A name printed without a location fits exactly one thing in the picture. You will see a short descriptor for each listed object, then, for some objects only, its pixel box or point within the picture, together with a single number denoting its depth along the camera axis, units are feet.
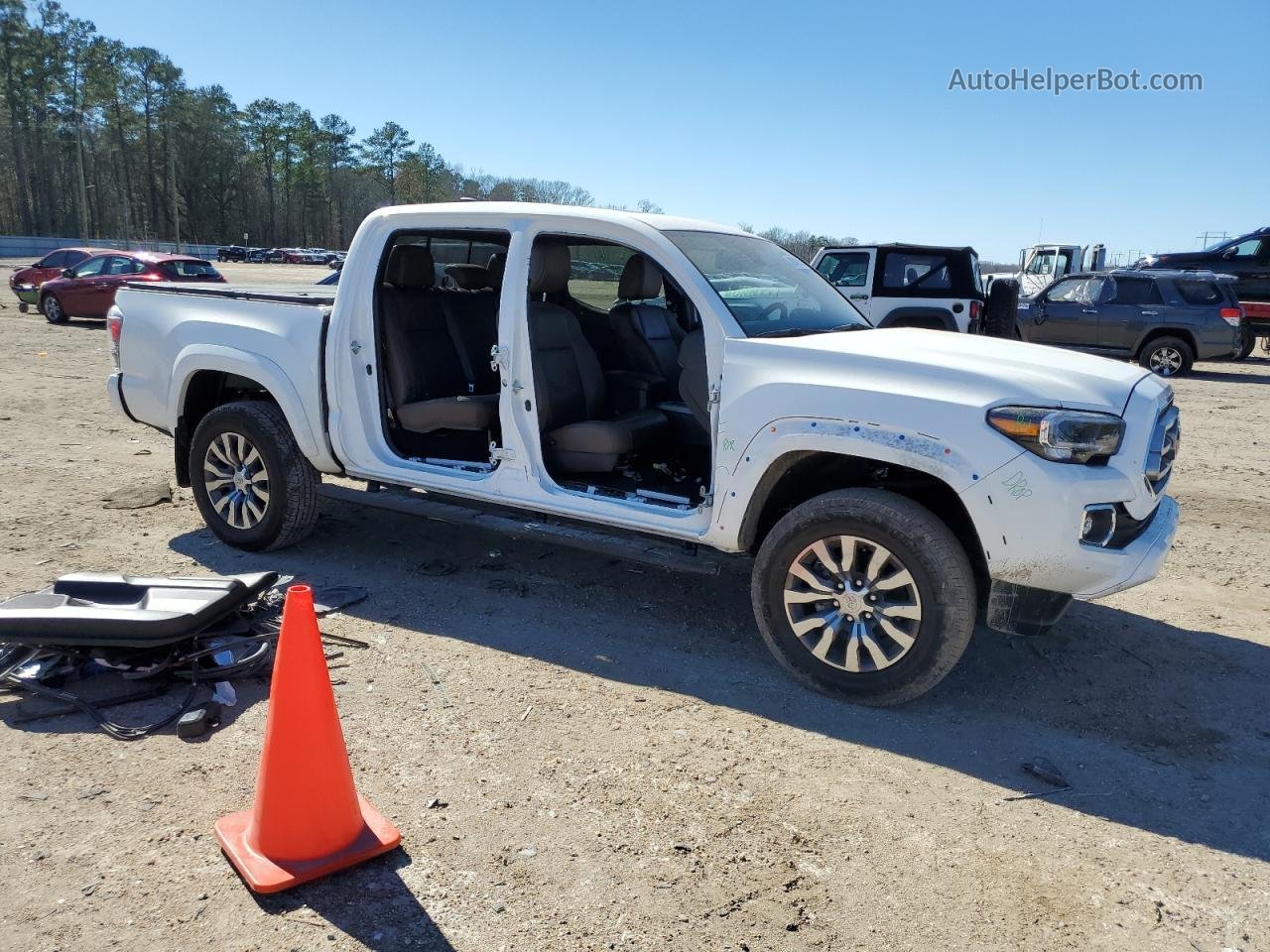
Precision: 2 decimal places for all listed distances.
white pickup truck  11.89
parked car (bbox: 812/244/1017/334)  47.47
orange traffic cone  9.15
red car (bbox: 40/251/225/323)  67.36
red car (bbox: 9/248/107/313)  76.18
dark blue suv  53.42
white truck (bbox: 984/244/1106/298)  93.71
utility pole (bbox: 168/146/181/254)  257.59
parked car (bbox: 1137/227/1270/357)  63.77
